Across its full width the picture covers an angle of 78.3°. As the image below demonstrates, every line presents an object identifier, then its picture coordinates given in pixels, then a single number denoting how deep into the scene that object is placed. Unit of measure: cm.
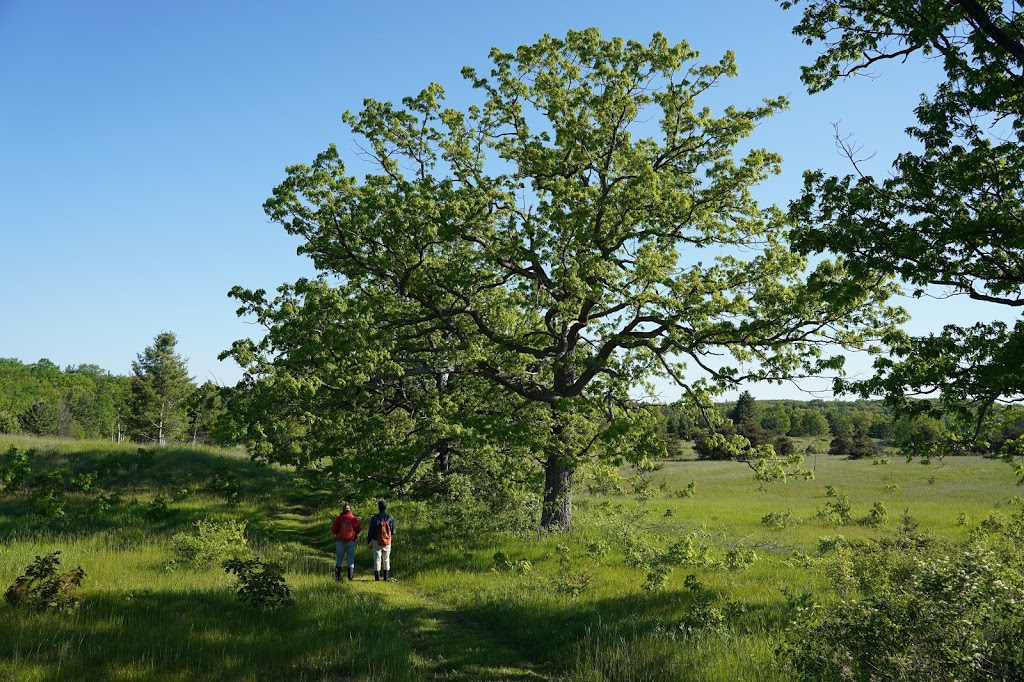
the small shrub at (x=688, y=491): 1853
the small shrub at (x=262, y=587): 1070
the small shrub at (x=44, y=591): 944
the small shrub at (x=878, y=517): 2505
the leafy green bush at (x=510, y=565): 1538
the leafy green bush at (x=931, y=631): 594
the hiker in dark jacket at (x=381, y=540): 1603
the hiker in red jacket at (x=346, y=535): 1559
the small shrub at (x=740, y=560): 1468
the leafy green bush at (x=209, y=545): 1473
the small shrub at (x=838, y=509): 1989
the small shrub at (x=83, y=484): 2406
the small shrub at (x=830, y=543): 1452
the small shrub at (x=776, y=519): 2002
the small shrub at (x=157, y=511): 2150
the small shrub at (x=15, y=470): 2297
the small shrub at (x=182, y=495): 2417
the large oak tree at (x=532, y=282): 1532
